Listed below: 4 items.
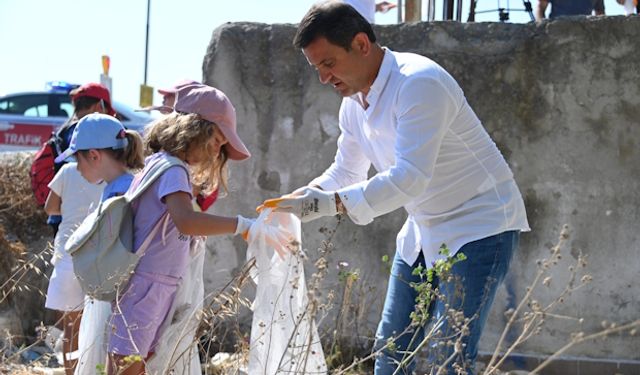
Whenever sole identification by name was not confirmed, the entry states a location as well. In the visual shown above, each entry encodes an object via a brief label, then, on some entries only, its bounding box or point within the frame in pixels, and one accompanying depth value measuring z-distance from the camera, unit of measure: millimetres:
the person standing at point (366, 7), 5410
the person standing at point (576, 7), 7070
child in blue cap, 3953
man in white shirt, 3010
